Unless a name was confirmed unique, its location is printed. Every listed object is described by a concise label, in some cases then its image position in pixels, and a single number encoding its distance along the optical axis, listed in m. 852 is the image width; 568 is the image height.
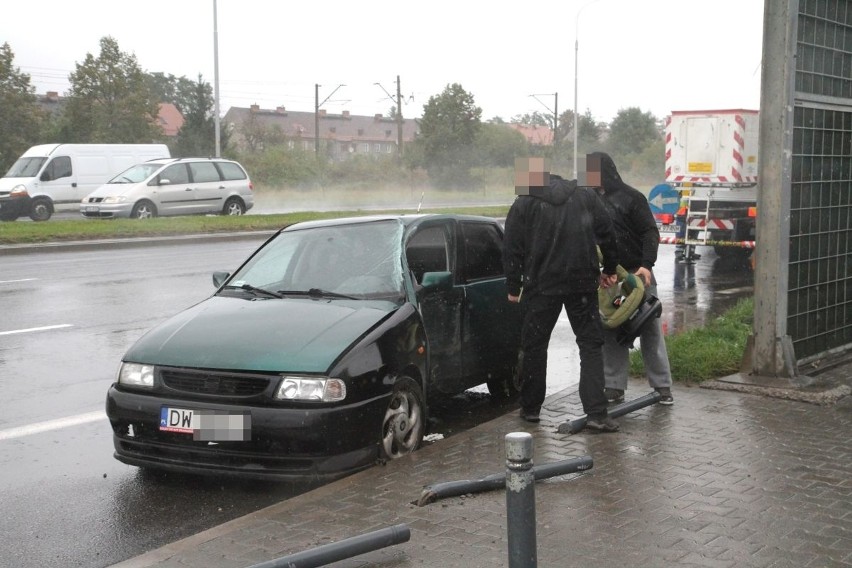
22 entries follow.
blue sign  19.25
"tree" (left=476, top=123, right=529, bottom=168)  61.88
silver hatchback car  25.73
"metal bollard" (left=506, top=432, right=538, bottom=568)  3.36
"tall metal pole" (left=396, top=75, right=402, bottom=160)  62.54
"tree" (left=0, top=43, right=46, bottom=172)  46.47
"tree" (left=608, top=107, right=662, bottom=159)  63.12
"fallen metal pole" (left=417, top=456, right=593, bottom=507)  4.94
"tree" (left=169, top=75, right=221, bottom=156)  55.78
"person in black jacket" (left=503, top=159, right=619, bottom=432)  6.27
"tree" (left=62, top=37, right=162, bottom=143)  52.66
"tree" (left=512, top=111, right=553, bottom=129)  100.70
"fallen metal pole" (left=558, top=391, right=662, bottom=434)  6.31
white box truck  18.47
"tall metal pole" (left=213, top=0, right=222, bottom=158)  33.94
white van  27.95
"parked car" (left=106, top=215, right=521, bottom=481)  5.35
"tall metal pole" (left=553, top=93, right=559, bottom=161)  66.56
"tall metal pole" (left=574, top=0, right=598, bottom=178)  46.43
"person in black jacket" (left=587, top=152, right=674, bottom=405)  7.03
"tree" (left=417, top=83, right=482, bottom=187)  60.00
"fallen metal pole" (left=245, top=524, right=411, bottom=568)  3.97
